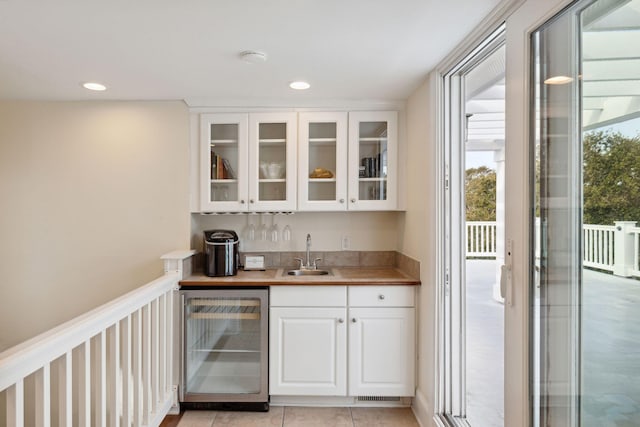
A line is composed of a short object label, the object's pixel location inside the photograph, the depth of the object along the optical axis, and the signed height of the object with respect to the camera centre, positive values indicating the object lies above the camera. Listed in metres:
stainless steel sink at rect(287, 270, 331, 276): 3.11 -0.47
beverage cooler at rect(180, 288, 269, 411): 2.67 -0.96
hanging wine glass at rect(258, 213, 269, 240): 3.28 -0.14
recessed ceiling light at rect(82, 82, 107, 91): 2.56 +0.85
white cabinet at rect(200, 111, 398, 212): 2.98 +0.40
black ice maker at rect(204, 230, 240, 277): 2.80 -0.31
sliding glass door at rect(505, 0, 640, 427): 1.02 +0.01
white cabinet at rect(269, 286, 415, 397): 2.69 -0.90
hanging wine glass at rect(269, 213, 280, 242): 3.25 -0.15
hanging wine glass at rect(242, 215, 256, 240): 3.28 -0.15
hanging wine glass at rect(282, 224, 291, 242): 3.28 -0.17
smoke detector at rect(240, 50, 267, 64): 2.07 +0.86
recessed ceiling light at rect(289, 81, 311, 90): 2.58 +0.87
